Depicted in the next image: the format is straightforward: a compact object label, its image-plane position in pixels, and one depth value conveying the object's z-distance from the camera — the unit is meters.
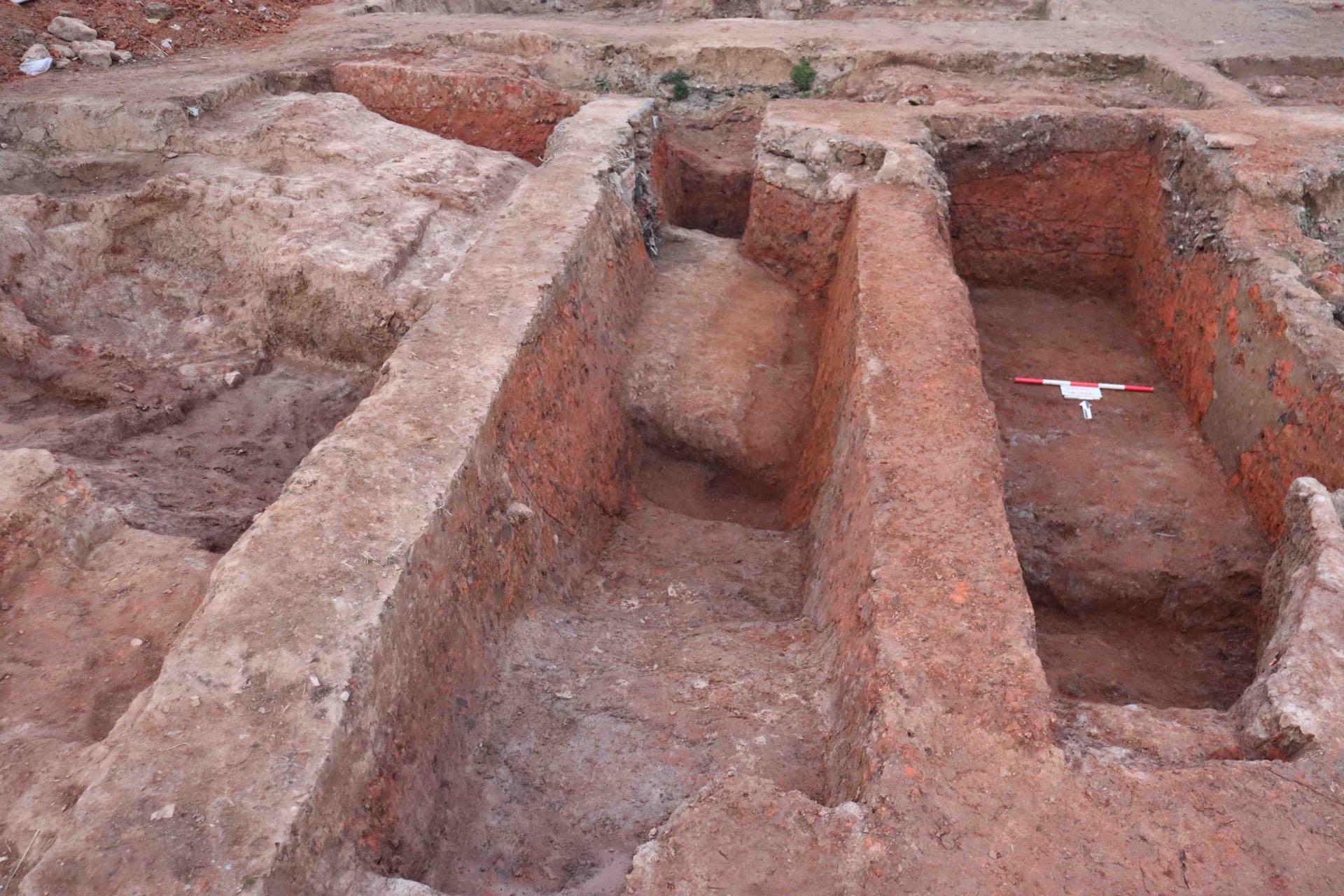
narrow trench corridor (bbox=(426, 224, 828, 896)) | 2.21
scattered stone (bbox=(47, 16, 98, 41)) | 5.97
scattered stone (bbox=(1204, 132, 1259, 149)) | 4.39
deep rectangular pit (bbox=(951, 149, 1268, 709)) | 3.35
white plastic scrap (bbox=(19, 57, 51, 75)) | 5.55
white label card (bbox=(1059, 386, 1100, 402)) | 4.41
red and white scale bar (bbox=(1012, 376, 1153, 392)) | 4.43
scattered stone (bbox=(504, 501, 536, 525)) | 2.81
